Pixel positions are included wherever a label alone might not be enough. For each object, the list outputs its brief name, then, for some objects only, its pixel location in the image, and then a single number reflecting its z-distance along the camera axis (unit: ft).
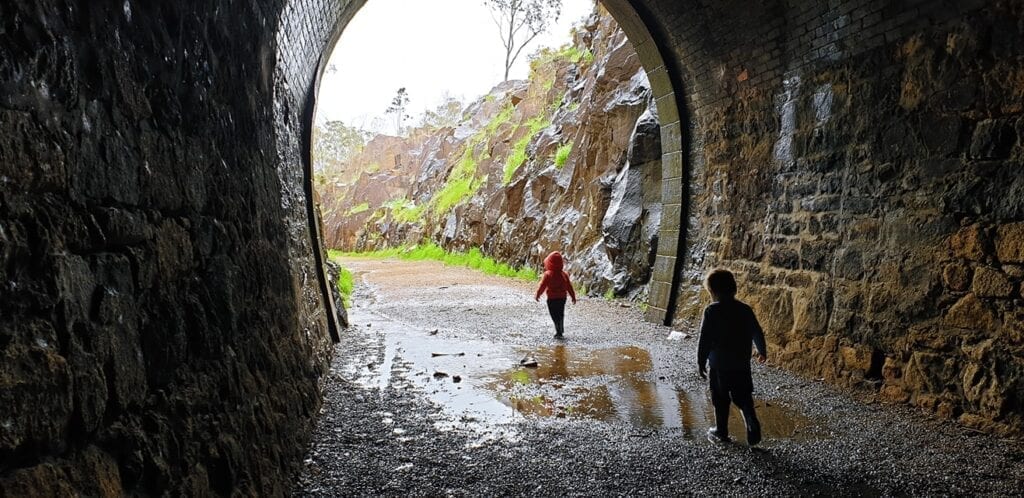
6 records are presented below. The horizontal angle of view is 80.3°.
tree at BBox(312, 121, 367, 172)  210.79
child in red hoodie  27.32
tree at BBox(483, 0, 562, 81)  135.03
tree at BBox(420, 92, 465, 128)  184.23
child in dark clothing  13.55
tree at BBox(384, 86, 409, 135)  211.61
